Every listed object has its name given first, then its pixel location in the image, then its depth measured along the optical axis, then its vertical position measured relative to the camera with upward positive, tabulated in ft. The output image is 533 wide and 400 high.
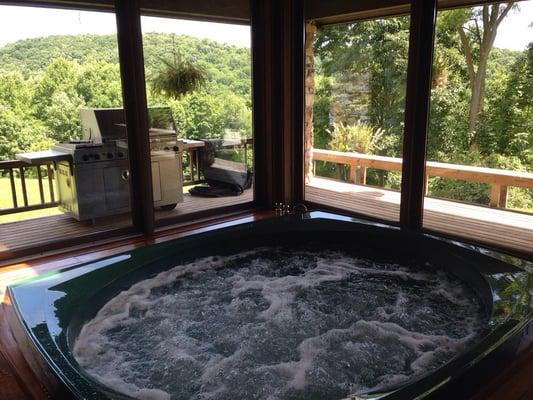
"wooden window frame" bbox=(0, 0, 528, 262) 11.81 +0.49
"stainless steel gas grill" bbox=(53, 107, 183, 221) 12.70 -1.55
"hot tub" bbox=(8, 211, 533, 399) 5.82 -3.19
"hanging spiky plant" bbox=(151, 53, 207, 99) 13.19 +0.89
